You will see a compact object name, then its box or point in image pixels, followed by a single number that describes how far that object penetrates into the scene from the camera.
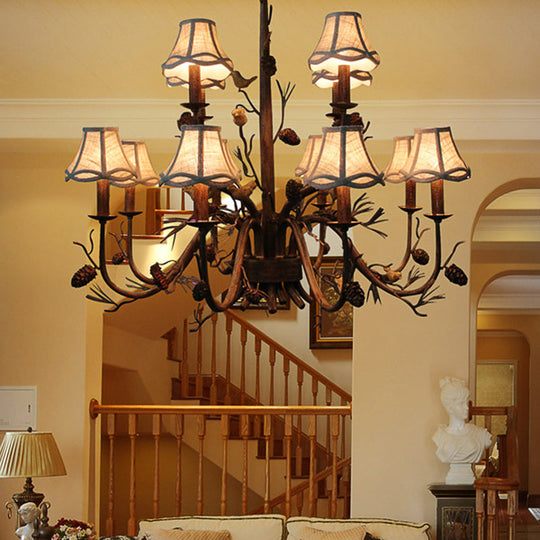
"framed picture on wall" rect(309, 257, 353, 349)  9.27
